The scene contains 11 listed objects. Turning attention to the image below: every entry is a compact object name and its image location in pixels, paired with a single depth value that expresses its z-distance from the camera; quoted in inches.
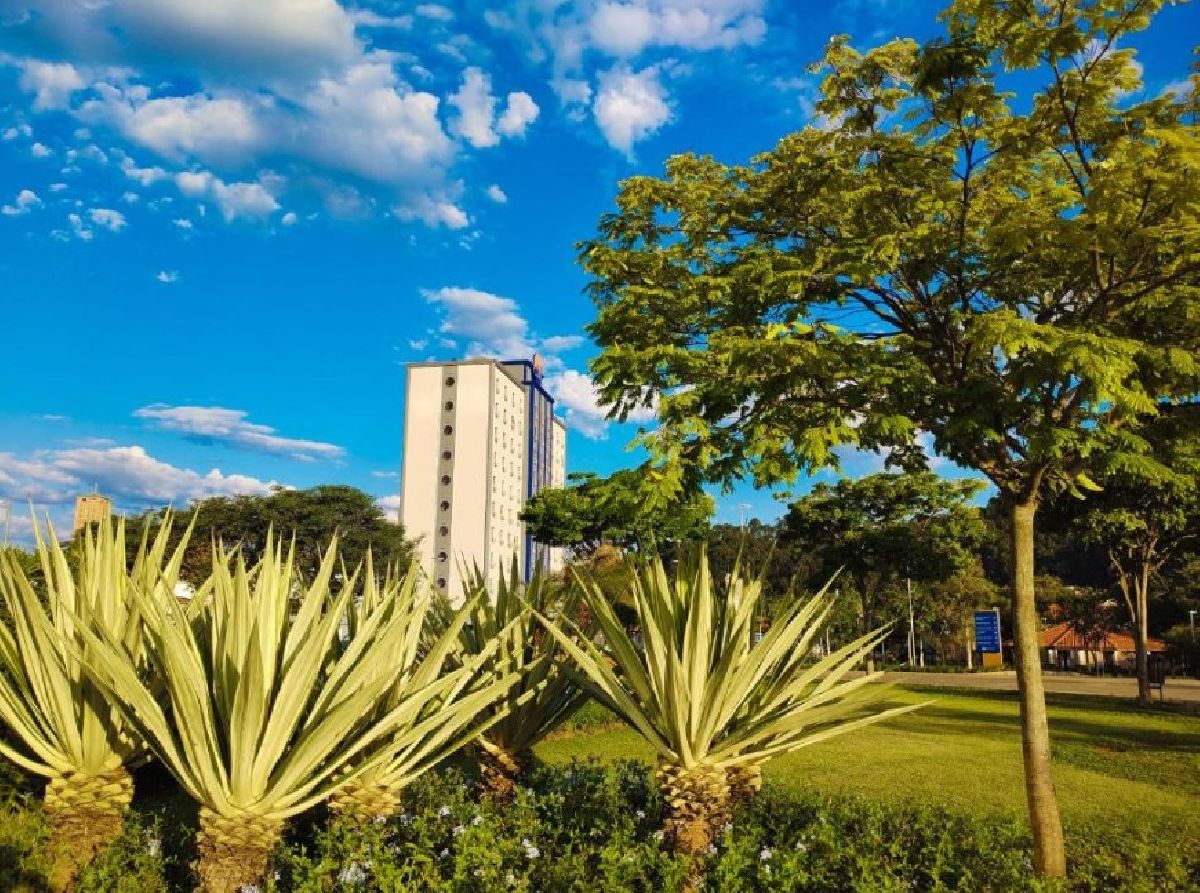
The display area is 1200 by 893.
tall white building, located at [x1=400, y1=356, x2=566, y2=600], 2977.4
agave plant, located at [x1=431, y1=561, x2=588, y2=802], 235.3
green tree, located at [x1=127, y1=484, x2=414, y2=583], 2031.3
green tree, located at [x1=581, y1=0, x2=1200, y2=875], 204.8
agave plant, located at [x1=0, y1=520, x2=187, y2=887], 189.8
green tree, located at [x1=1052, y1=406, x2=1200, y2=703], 801.6
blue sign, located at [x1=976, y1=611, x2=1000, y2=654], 1428.4
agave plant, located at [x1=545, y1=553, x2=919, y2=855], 193.6
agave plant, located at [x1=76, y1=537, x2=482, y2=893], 164.1
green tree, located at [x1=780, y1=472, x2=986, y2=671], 1257.4
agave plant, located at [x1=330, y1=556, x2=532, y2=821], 196.1
